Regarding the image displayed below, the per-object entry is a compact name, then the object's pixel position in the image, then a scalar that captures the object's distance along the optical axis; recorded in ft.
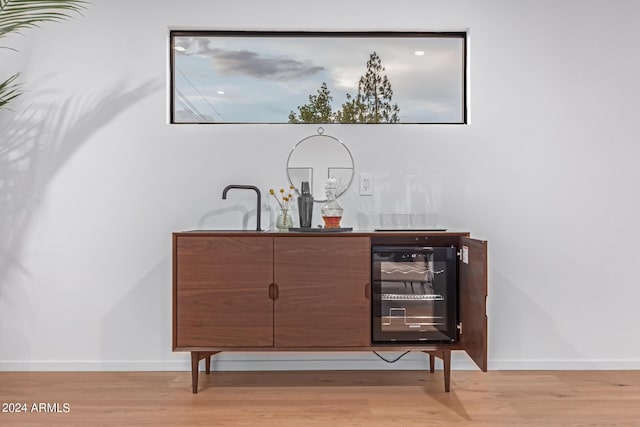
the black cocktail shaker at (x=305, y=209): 8.39
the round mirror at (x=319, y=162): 9.13
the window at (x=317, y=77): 9.36
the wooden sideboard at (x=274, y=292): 7.76
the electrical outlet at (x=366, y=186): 9.15
